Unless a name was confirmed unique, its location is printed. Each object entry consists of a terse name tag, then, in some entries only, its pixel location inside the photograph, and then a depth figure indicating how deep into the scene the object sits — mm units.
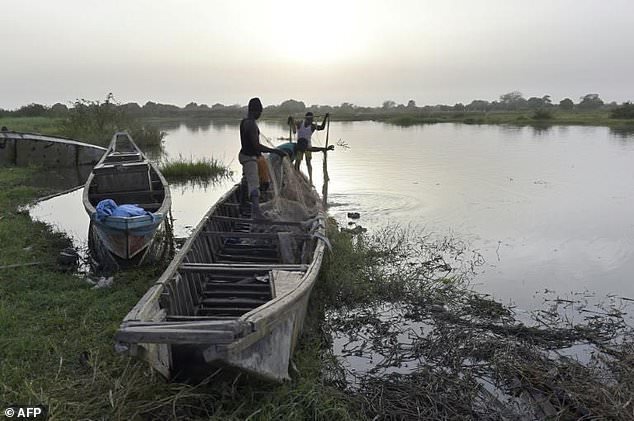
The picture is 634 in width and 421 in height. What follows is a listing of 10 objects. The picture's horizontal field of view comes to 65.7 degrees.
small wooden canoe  6395
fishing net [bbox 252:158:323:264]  6250
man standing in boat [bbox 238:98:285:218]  6816
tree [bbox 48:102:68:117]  40528
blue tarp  6336
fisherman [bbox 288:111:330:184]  12025
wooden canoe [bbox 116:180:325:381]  3107
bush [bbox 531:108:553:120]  45500
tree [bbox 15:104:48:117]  45031
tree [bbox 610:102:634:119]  41406
